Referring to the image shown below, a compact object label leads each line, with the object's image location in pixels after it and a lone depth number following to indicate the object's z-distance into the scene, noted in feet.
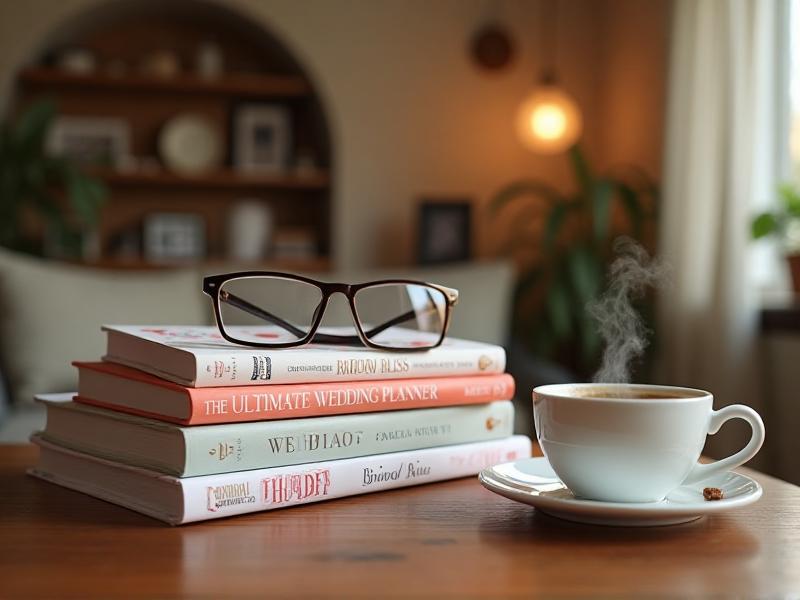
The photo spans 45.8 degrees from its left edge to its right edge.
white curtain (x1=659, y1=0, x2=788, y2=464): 8.84
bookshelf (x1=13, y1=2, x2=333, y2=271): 12.66
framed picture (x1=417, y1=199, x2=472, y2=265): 12.73
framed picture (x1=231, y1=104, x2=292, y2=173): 13.39
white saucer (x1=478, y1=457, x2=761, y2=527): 2.30
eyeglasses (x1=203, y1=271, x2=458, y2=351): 2.81
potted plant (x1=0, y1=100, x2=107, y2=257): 9.87
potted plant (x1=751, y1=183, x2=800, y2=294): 8.47
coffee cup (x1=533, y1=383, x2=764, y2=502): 2.33
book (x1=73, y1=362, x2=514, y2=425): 2.45
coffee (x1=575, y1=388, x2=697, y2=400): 2.65
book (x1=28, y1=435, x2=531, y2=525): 2.40
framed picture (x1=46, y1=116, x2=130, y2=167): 12.94
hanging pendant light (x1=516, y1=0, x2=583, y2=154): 12.09
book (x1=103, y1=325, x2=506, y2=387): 2.47
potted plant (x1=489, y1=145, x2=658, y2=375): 10.23
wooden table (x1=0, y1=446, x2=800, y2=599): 1.93
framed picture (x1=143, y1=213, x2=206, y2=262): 13.05
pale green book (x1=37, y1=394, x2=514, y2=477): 2.42
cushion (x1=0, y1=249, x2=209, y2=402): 7.77
